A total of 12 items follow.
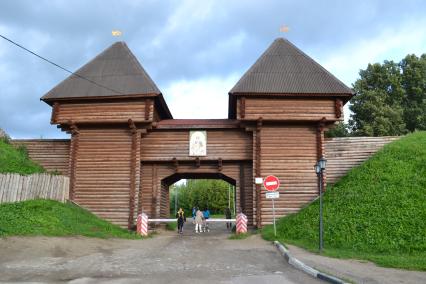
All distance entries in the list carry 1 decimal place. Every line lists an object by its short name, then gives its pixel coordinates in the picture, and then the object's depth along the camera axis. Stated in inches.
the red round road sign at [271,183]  692.7
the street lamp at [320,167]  544.7
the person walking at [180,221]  884.0
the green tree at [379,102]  1351.3
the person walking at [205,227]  976.4
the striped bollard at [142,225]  748.0
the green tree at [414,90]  1413.6
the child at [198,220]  922.1
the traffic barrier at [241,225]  745.0
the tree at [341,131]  1457.9
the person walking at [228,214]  1099.0
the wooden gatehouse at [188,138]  791.1
